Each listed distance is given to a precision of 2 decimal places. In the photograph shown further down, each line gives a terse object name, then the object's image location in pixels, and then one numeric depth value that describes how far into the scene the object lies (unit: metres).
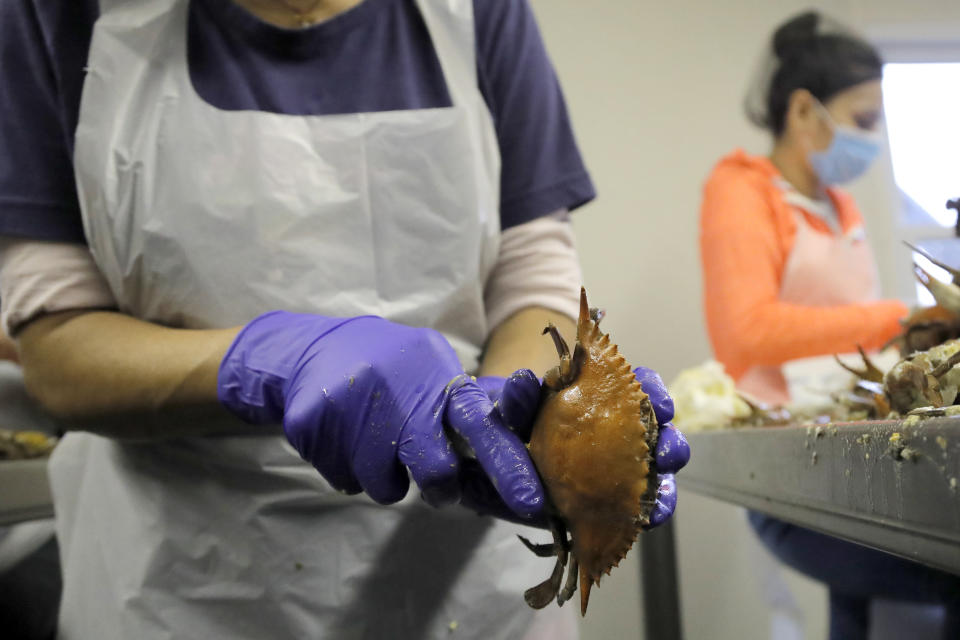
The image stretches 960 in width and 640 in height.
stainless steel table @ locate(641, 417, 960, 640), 0.51
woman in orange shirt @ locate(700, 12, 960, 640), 1.70
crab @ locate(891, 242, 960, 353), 0.88
